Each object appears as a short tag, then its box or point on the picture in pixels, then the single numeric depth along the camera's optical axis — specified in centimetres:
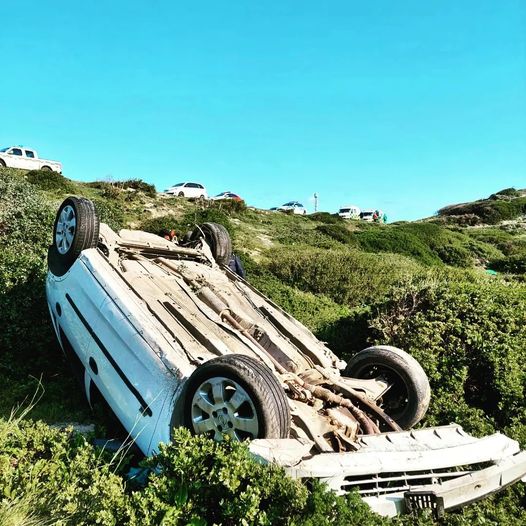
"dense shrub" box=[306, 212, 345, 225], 3117
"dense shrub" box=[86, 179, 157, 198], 2348
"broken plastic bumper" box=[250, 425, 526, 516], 307
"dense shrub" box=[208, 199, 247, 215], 2450
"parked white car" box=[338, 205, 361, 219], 4806
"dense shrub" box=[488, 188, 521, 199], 5662
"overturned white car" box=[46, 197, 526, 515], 326
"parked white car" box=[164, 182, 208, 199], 3262
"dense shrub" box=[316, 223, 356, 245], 2356
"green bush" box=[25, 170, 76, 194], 1930
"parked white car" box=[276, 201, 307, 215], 3943
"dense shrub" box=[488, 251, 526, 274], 2240
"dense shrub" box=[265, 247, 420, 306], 1326
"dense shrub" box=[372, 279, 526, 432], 598
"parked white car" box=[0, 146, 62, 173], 2658
